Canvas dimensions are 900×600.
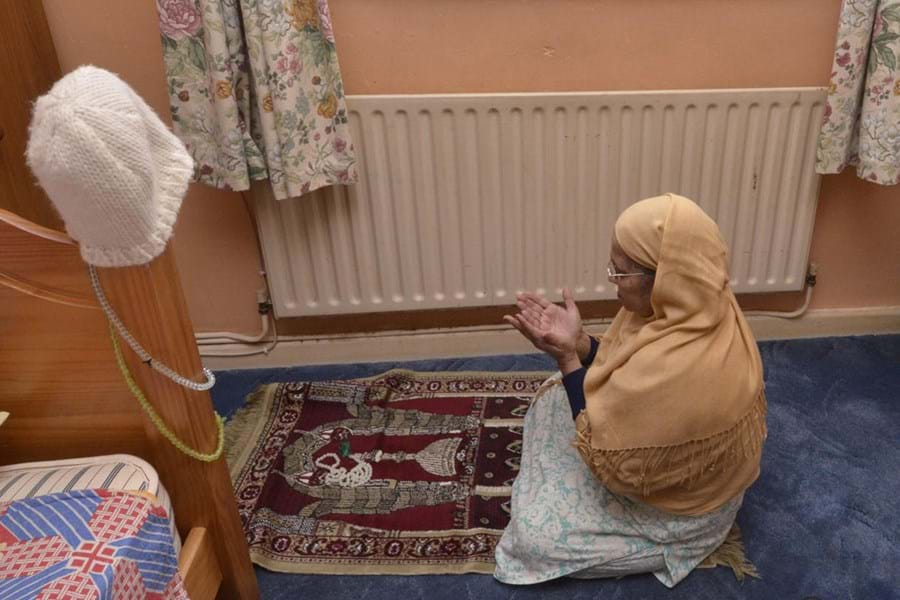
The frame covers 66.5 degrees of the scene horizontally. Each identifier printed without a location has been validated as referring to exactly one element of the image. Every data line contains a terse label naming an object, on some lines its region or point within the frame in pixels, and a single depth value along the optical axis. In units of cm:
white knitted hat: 73
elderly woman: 117
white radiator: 173
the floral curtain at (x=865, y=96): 158
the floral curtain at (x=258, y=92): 151
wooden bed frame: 88
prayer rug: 142
